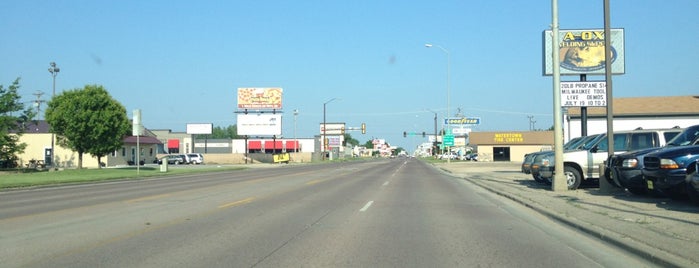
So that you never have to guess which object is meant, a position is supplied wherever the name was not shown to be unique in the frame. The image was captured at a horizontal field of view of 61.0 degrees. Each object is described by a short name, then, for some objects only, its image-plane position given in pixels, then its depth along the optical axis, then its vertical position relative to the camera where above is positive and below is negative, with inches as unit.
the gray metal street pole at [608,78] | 733.9 +86.9
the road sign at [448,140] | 3076.3 +33.9
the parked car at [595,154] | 799.1 -11.5
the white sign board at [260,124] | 3523.6 +140.2
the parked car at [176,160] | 3147.1 -63.1
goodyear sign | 4121.6 +177.9
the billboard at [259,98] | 3531.0 +295.5
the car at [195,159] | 3214.1 -59.6
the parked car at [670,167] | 537.3 -20.5
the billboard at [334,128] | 5807.1 +191.1
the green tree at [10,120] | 1851.6 +91.8
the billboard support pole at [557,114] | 762.2 +41.4
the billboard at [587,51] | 1164.5 +186.7
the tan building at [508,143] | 3414.6 +17.6
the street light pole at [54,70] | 1964.4 +262.4
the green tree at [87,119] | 1894.7 +95.0
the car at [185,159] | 3169.3 -58.7
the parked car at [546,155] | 878.4 -14.0
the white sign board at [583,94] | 1133.7 +99.4
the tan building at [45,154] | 2407.7 -21.1
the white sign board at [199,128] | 4655.5 +156.8
